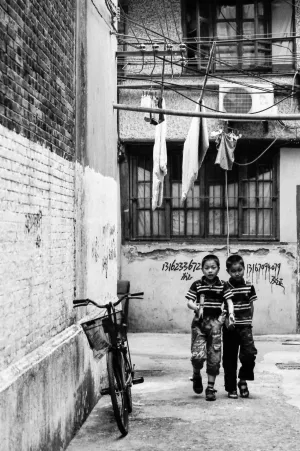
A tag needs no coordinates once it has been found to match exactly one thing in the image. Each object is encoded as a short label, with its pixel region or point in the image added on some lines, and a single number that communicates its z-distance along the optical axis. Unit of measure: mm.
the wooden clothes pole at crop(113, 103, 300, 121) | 11352
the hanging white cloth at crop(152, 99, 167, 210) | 13047
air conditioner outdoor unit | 14461
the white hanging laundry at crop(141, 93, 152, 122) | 13875
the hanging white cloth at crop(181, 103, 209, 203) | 12531
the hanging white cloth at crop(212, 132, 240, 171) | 14445
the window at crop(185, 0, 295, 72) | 15016
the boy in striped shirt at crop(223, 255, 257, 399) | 8789
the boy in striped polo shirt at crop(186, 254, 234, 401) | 8727
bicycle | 6785
